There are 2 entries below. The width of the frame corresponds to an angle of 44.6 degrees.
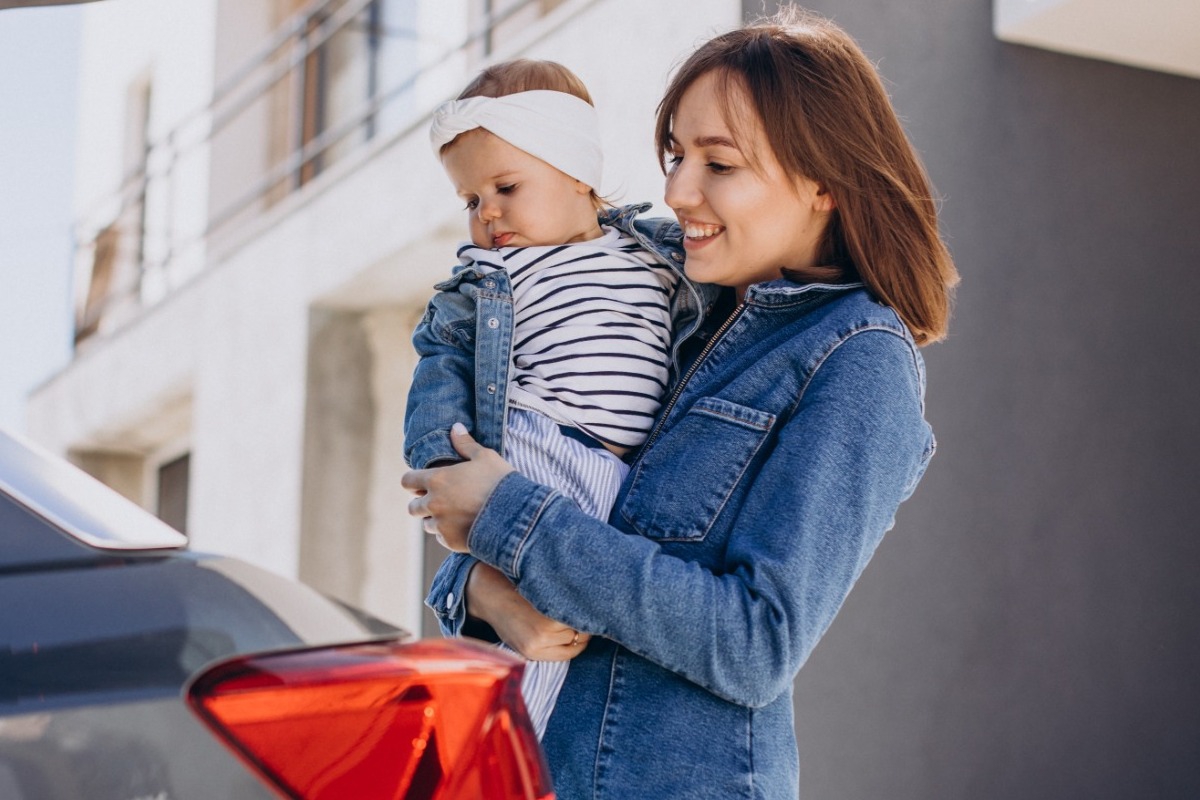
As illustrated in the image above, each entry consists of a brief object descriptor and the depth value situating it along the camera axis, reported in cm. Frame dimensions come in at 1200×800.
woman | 155
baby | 189
